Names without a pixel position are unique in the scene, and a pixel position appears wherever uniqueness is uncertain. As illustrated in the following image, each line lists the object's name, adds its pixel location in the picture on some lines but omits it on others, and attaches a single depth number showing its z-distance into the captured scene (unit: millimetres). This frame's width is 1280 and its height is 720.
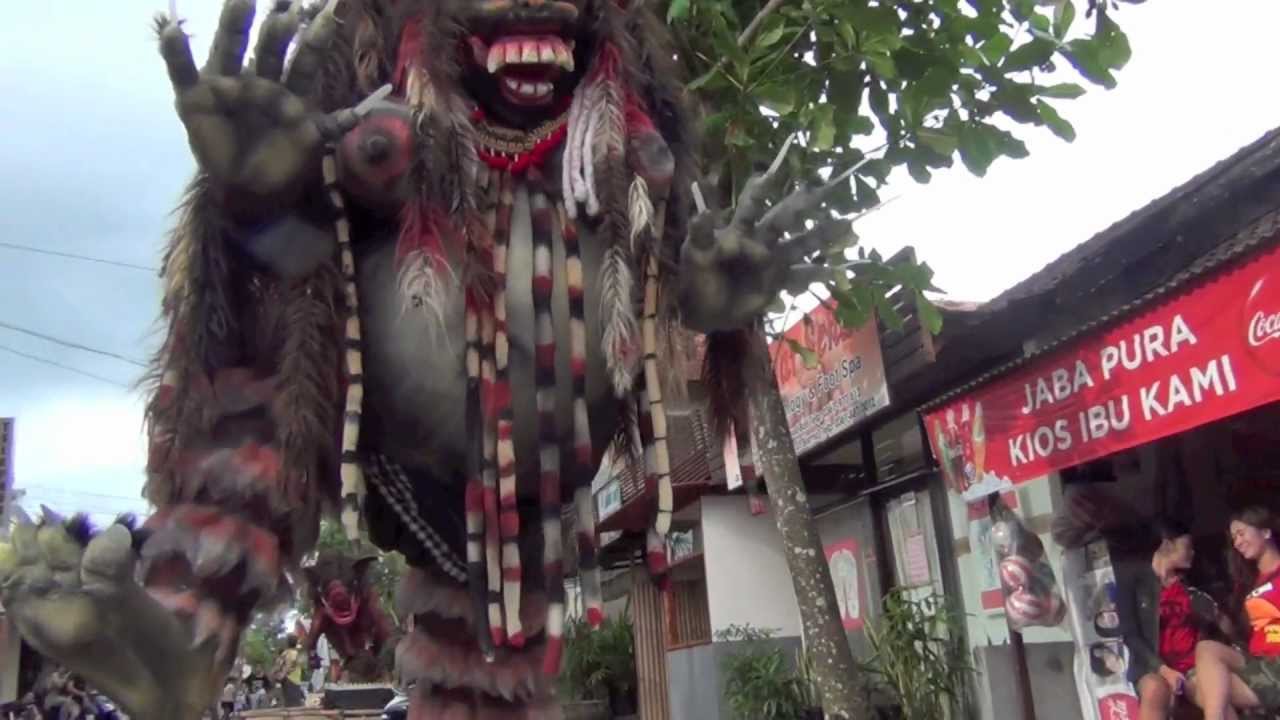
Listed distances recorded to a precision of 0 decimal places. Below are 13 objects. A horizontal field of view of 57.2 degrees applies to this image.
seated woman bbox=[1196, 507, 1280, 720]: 4746
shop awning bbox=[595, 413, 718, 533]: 7062
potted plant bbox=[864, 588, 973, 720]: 7043
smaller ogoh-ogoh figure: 5414
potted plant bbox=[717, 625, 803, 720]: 7871
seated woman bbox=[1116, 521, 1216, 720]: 5191
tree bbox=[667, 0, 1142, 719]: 3309
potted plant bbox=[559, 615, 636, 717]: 12664
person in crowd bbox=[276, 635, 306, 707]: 13336
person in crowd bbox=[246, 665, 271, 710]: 14809
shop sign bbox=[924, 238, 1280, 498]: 4016
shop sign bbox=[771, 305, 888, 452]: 7129
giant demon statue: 1702
